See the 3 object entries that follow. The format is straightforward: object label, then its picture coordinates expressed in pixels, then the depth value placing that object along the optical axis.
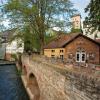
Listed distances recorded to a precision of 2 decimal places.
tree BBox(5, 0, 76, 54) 13.55
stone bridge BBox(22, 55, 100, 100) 3.94
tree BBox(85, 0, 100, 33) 9.50
